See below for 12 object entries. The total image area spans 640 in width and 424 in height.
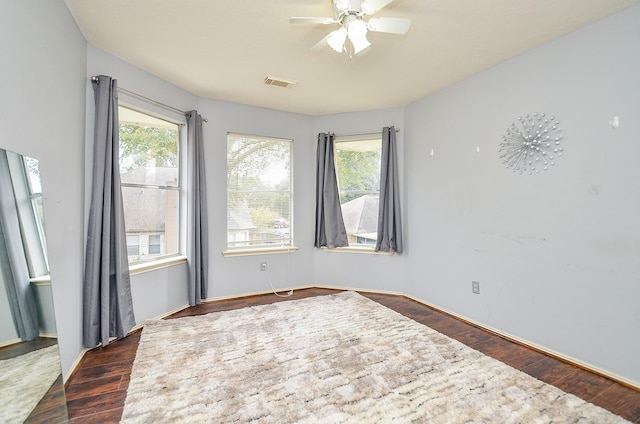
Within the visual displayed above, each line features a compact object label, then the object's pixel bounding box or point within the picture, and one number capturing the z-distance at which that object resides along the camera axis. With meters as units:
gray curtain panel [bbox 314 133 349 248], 4.32
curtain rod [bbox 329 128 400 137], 4.22
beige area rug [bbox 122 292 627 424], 1.72
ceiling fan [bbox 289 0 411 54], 1.86
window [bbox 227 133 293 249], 4.01
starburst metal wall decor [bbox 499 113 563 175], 2.47
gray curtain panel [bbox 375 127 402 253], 4.05
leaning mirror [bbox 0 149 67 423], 1.25
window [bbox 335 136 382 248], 4.33
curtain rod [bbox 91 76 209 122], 2.78
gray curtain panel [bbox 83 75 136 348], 2.44
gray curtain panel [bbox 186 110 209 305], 3.50
